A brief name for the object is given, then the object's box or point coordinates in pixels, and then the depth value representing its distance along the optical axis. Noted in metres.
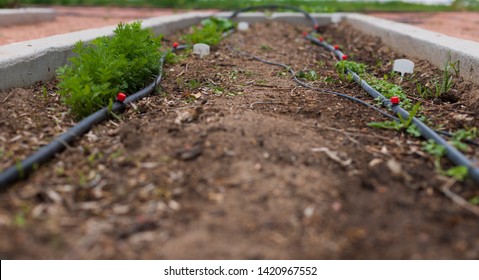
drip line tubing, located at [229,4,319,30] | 7.31
